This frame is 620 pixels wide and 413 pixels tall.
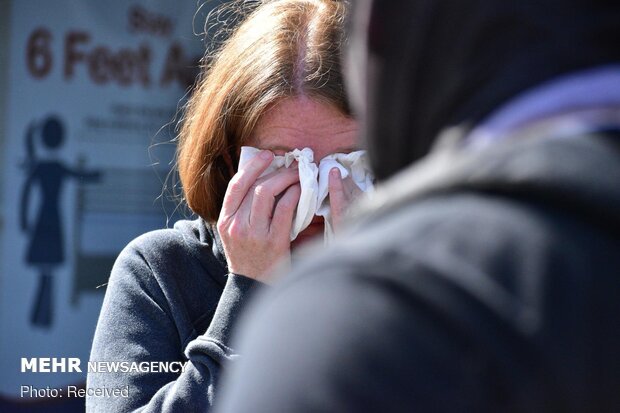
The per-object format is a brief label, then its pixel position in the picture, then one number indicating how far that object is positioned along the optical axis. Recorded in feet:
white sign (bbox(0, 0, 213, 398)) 12.27
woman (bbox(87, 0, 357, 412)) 8.02
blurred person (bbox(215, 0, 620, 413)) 3.82
